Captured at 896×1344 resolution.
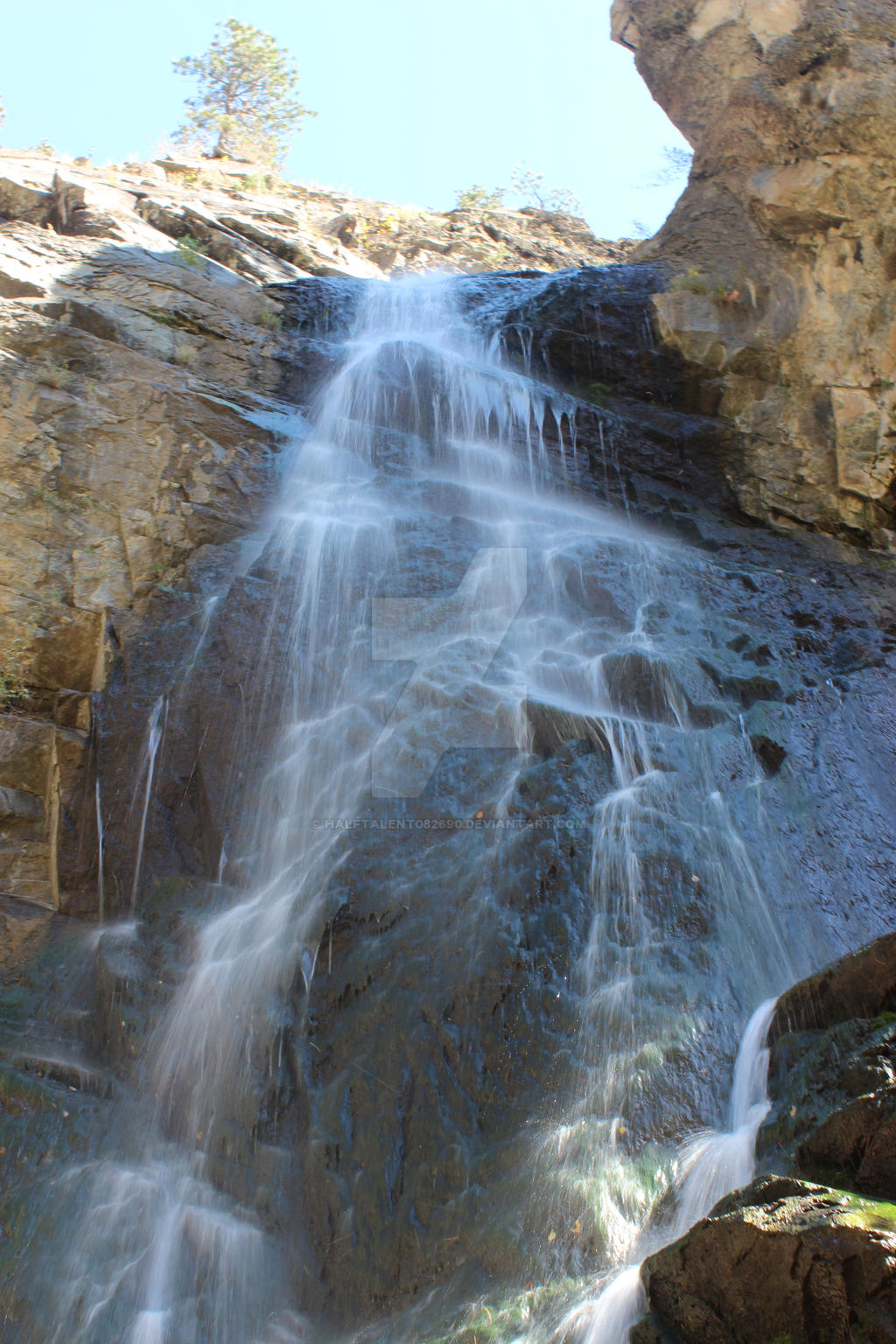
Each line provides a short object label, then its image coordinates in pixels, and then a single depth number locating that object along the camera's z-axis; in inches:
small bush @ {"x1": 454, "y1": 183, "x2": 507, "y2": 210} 801.6
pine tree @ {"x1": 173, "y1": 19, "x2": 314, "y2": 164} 918.4
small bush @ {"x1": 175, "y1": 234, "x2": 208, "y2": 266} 428.1
